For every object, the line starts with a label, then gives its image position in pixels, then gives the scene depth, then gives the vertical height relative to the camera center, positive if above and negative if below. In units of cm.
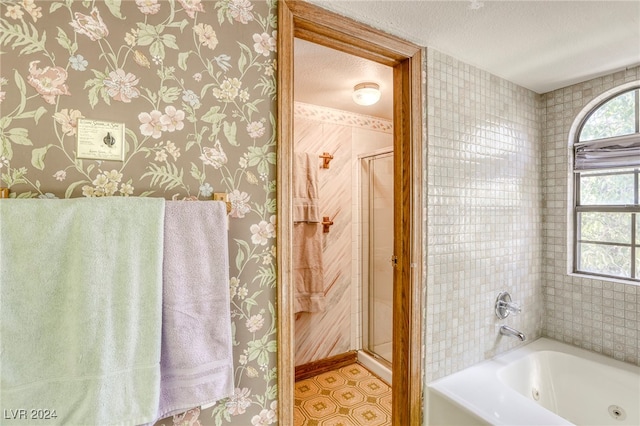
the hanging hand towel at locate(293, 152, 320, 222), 240 +18
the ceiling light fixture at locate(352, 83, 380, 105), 204 +81
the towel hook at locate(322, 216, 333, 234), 262 -13
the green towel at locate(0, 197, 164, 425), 70 -25
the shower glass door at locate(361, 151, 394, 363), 254 -38
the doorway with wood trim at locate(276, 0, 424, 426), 125 +15
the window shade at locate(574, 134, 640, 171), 172 +34
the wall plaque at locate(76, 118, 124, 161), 83 +20
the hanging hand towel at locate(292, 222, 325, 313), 245 -49
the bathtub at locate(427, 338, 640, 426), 131 -93
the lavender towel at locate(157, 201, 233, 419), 85 -29
